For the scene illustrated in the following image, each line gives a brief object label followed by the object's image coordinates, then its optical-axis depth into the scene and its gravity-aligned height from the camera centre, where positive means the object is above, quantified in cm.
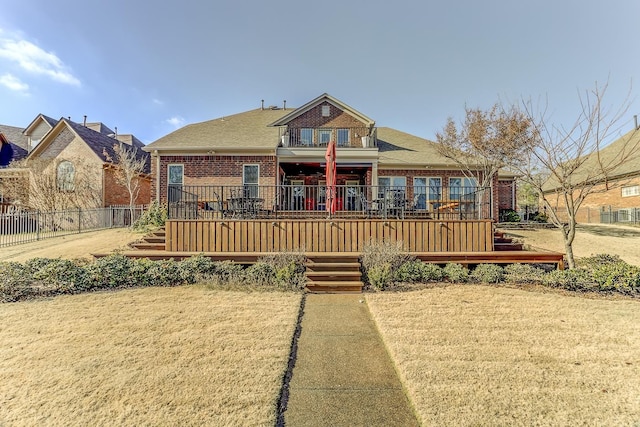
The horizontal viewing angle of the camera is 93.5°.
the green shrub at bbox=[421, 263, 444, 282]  655 -124
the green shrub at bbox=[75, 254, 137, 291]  606 -120
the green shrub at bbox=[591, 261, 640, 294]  594 -125
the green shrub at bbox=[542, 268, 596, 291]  613 -130
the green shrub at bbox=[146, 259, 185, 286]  639 -120
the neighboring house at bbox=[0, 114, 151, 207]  1777 +310
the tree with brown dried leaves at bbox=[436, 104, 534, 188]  1138 +343
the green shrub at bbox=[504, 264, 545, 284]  654 -126
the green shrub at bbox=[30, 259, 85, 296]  589 -118
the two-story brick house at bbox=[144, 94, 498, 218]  1396 +305
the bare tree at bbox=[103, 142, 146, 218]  1646 +293
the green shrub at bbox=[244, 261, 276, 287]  640 -124
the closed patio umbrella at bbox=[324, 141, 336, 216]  799 +106
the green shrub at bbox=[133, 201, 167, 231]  1220 -4
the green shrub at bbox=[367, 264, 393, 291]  618 -123
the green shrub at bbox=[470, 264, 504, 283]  650 -124
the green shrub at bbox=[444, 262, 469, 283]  653 -123
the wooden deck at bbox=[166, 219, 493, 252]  751 -44
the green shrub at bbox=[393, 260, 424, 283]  653 -123
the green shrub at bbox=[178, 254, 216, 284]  647 -111
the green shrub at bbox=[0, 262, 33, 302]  559 -122
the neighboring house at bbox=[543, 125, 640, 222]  1938 +157
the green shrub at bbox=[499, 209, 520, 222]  1652 +6
